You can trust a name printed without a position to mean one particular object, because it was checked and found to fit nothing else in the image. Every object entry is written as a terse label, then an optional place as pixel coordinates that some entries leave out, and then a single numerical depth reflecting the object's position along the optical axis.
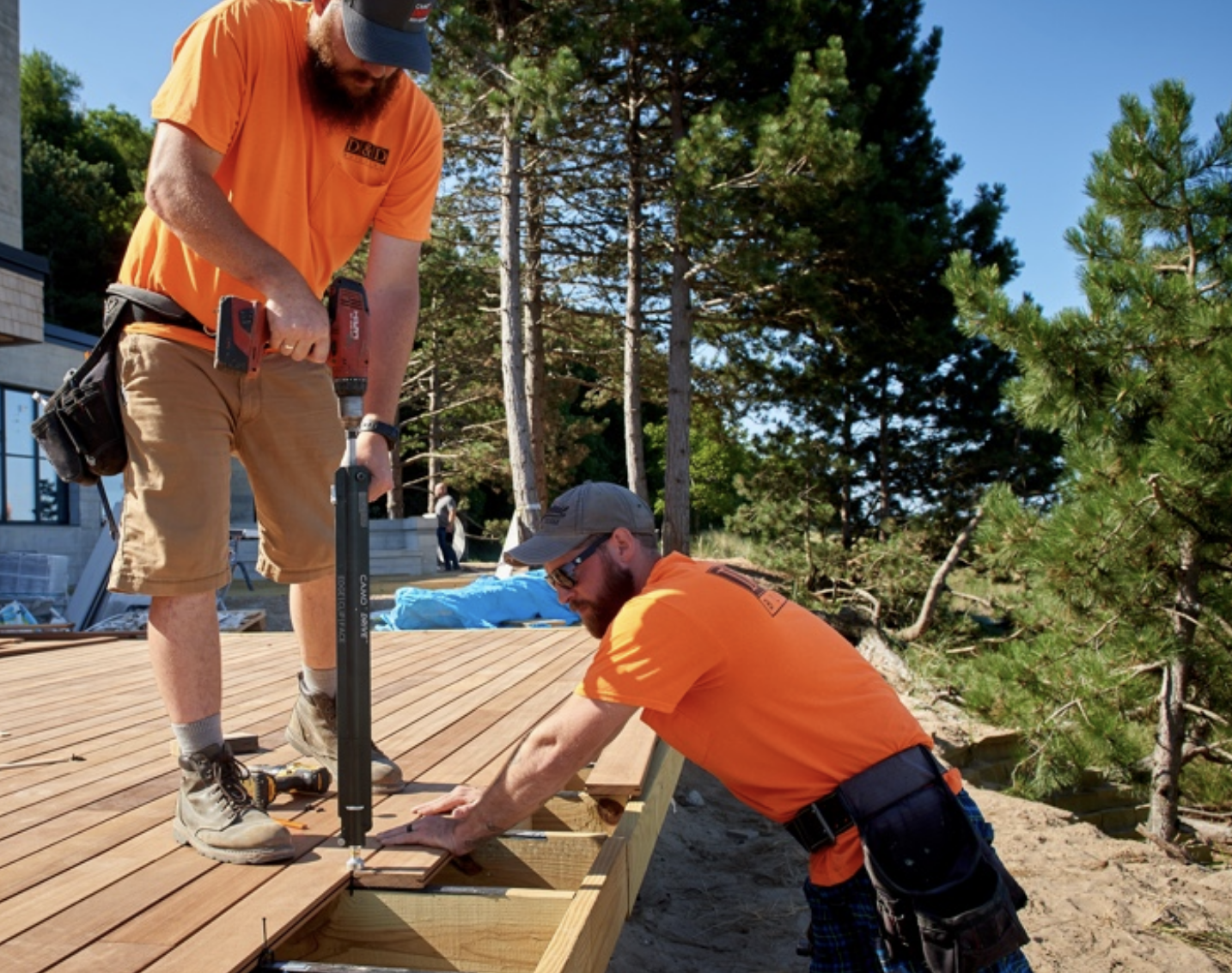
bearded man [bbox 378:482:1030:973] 1.98
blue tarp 7.82
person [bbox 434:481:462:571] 19.47
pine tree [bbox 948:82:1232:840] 5.64
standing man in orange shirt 2.04
